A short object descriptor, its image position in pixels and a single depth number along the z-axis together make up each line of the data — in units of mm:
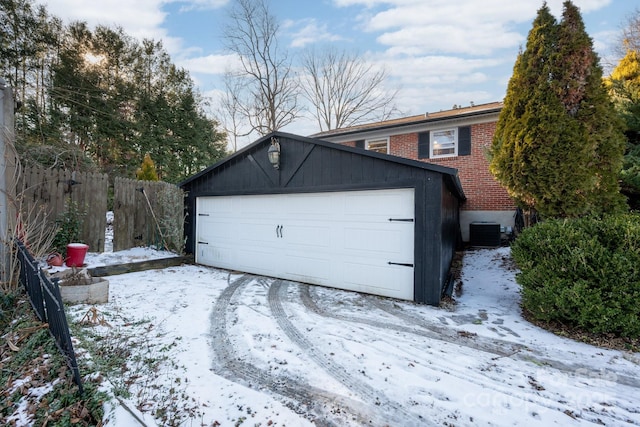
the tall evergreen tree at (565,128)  5133
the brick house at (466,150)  9047
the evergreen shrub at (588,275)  3250
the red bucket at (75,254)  5641
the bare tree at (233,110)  17844
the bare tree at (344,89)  18812
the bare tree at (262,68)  16062
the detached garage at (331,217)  4648
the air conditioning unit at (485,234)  8511
